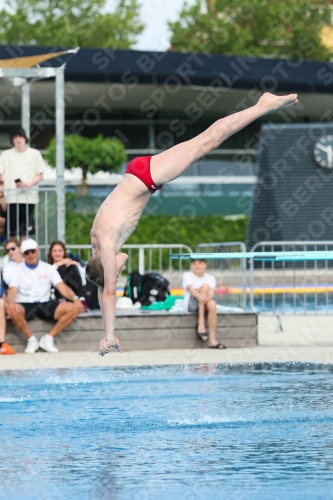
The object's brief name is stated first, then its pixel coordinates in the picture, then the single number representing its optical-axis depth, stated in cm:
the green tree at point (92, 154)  2959
